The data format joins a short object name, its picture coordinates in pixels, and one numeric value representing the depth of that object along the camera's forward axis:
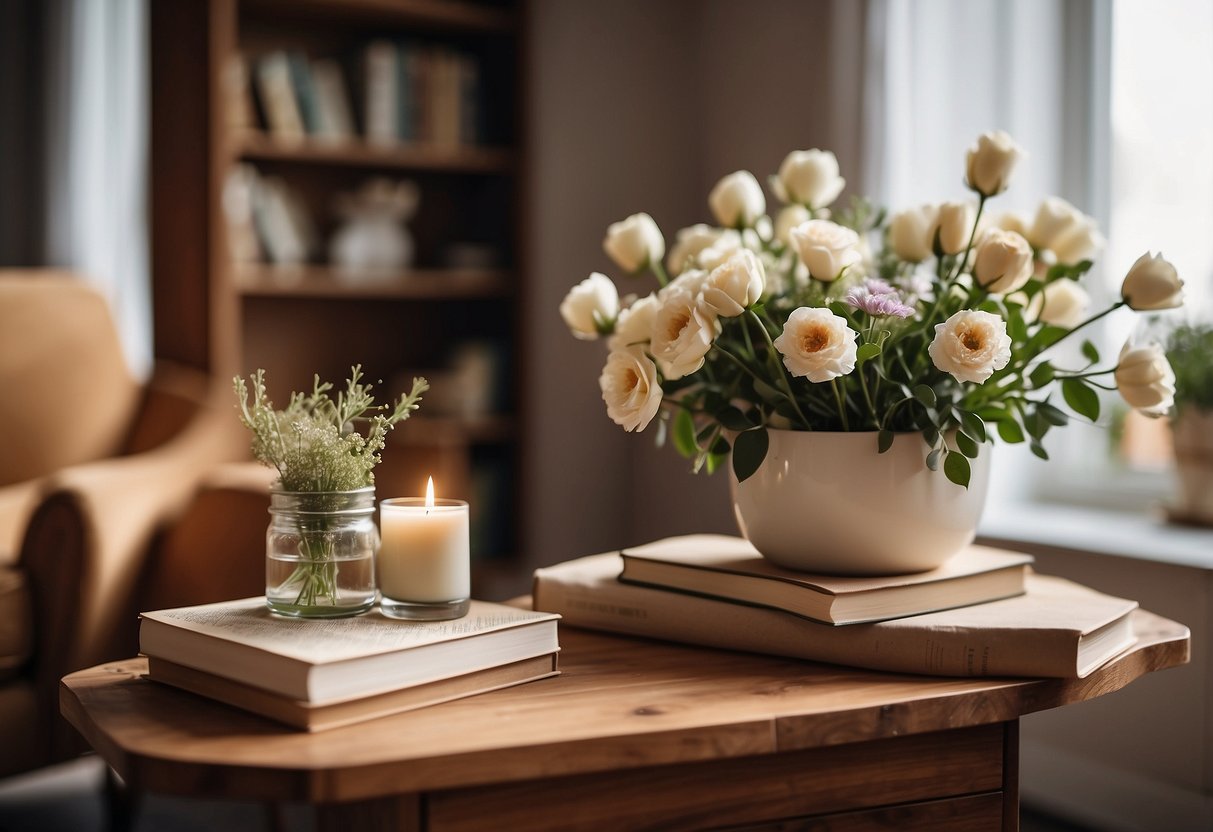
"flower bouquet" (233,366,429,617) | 0.90
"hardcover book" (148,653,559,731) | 0.77
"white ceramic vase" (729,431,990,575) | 0.98
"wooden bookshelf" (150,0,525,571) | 2.52
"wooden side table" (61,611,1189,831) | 0.72
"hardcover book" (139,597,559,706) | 0.77
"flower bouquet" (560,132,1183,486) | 0.94
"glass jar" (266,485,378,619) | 0.90
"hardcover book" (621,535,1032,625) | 0.96
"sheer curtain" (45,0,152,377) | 3.39
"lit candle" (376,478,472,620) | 0.90
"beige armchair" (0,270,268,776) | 1.58
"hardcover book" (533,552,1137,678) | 0.92
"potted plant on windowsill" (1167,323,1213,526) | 1.83
